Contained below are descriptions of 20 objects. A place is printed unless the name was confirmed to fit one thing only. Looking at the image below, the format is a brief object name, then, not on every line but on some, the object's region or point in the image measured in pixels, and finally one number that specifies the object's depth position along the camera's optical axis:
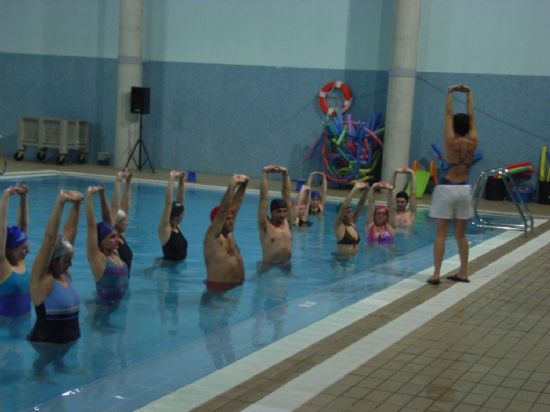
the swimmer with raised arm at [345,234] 10.91
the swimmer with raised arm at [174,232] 9.73
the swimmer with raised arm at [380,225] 11.91
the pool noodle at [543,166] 17.11
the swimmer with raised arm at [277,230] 9.50
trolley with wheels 19.98
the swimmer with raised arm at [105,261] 7.11
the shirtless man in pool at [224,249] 7.95
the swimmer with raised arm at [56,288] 5.53
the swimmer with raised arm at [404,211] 12.81
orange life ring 18.83
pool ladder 12.03
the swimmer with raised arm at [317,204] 14.23
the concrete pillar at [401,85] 17.27
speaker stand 19.67
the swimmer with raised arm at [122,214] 7.86
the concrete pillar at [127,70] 19.44
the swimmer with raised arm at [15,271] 6.66
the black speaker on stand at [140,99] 19.12
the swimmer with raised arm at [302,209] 12.99
